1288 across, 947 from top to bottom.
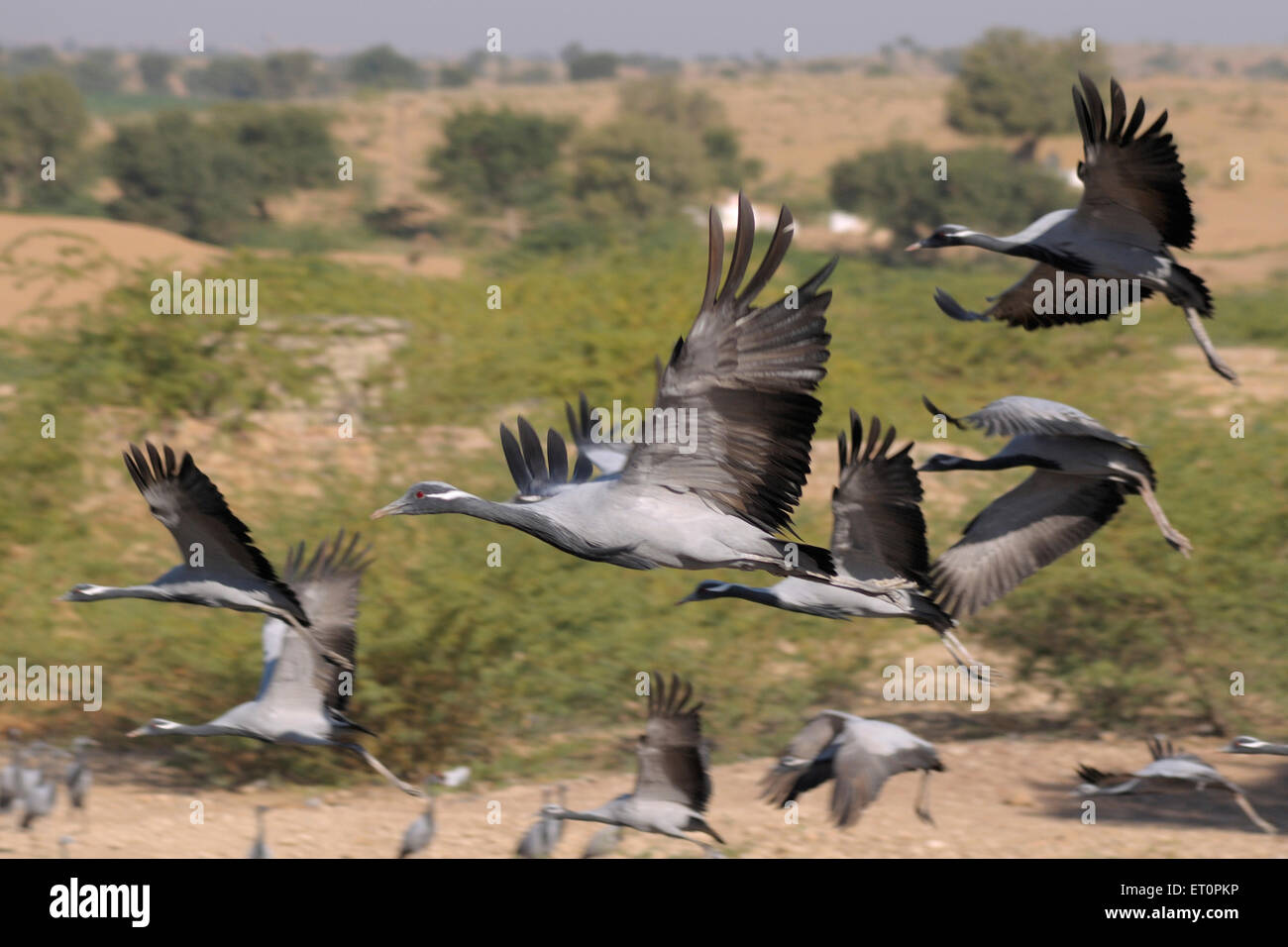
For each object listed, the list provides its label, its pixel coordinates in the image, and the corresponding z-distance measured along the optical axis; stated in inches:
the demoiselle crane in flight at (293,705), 305.1
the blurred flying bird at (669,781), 296.0
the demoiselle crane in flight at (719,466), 202.1
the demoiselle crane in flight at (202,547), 249.9
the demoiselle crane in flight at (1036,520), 290.7
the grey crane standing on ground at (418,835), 346.9
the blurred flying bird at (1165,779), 323.0
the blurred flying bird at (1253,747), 270.8
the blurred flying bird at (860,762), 306.8
